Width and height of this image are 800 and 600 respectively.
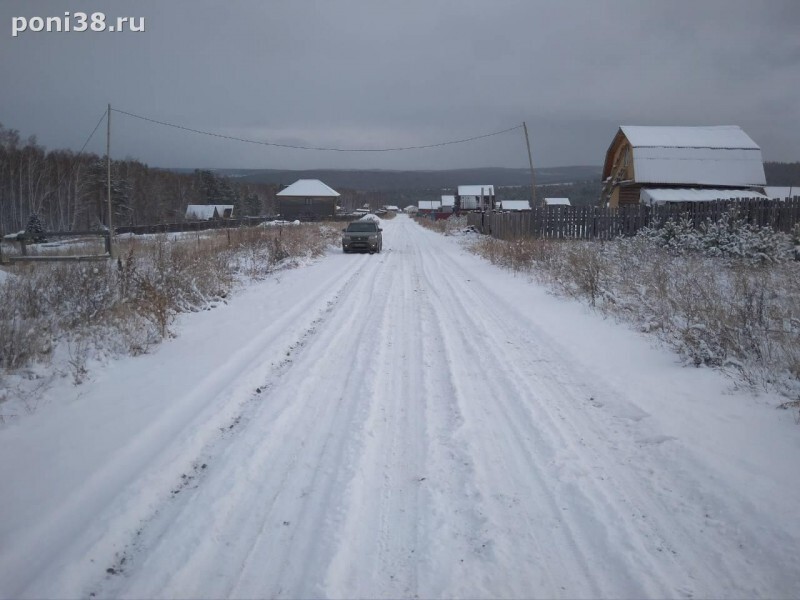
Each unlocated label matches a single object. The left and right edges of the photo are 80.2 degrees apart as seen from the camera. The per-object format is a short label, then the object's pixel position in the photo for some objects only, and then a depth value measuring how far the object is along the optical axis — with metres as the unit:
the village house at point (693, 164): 30.08
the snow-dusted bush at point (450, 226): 46.35
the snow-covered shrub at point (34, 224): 36.47
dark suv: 25.05
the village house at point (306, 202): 86.50
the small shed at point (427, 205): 164.12
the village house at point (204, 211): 87.38
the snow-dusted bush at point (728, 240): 11.71
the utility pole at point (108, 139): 22.89
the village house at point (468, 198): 93.81
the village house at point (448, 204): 118.93
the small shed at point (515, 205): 109.99
